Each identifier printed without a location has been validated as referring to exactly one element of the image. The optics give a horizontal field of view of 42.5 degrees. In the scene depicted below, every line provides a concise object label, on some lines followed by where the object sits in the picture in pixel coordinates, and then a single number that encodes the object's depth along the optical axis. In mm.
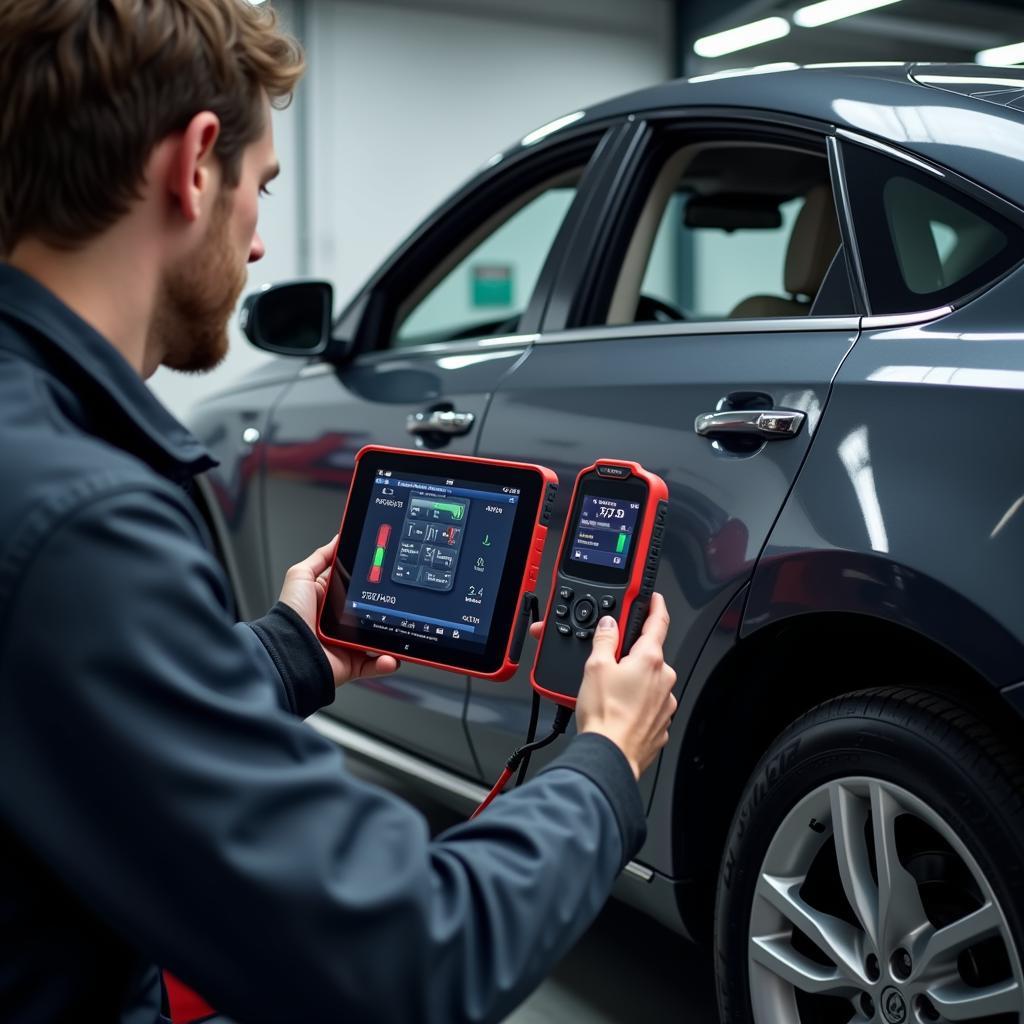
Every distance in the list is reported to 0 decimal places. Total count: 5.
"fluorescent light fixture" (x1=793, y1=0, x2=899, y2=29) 8961
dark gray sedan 1362
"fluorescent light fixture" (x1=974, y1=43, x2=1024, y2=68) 9169
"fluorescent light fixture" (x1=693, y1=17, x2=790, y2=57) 9406
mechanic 693
